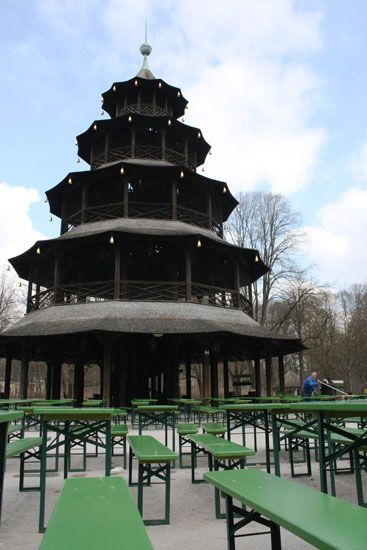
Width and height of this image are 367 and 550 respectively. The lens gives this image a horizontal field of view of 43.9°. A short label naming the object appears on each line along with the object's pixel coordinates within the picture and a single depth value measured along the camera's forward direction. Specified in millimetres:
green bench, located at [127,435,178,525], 4422
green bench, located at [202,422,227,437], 7688
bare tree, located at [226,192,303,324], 36781
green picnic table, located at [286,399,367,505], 3794
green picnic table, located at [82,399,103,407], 13977
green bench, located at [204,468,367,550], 1865
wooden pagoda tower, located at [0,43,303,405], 18781
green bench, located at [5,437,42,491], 5139
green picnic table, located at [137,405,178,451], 7997
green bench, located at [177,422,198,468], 7195
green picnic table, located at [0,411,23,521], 4254
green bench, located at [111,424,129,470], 7207
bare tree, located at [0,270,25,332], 40844
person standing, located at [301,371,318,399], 14219
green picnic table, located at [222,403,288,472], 5697
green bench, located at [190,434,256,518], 4668
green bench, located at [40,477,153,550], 1902
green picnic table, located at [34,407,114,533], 4355
